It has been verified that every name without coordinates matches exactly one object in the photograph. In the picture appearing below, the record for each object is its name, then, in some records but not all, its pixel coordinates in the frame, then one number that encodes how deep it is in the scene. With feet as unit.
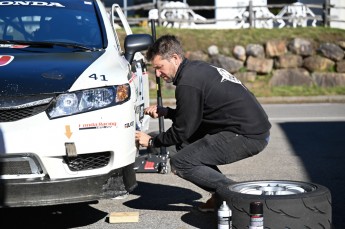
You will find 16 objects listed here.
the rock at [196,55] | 66.54
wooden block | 21.99
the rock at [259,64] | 66.08
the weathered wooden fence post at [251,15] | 74.52
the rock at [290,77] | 65.51
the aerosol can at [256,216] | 17.58
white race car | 19.06
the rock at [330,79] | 65.05
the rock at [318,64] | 65.82
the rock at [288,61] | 66.08
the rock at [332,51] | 65.98
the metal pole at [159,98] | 29.74
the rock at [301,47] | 66.18
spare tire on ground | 18.37
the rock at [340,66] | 65.72
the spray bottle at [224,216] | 18.79
